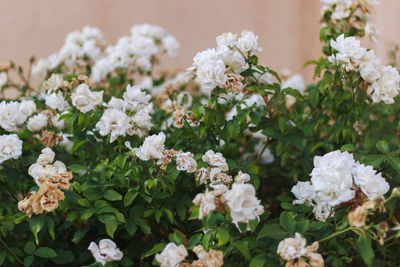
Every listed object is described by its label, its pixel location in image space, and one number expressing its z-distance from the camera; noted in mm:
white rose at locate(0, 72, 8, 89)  1893
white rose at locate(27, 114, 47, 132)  1644
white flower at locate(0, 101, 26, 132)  1594
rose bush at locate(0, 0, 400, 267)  1402
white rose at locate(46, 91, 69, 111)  1617
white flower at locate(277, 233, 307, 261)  1346
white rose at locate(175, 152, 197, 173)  1483
